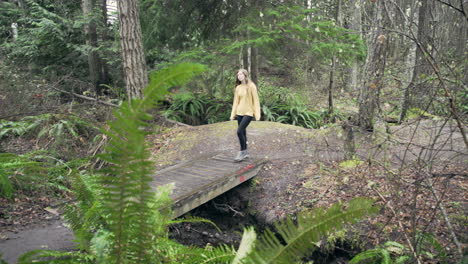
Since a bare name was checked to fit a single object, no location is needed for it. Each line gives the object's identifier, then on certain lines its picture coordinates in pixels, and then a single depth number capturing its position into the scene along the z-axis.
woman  6.70
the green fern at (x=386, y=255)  4.06
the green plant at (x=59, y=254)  1.14
